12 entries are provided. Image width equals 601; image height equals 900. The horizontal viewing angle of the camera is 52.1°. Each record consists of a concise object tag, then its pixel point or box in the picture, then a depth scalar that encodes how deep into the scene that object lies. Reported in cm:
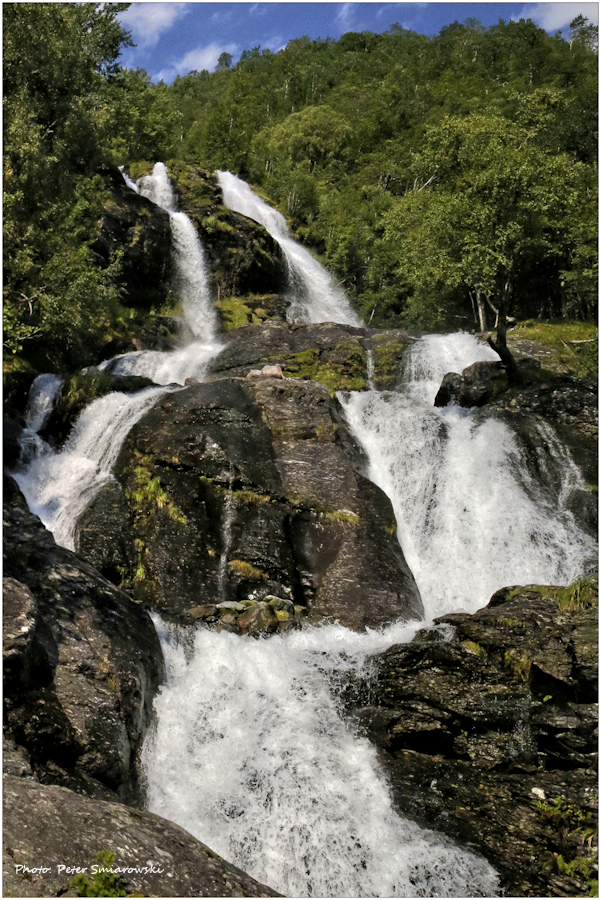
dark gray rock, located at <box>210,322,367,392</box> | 2698
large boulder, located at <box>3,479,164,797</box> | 873
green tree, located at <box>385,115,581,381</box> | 2162
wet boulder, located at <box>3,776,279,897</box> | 601
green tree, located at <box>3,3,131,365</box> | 1672
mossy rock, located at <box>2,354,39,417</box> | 2064
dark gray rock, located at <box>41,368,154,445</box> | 2097
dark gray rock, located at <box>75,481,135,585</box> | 1622
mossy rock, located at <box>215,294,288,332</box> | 3691
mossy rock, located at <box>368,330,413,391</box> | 2738
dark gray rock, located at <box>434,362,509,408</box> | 2344
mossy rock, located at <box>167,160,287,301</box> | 3916
